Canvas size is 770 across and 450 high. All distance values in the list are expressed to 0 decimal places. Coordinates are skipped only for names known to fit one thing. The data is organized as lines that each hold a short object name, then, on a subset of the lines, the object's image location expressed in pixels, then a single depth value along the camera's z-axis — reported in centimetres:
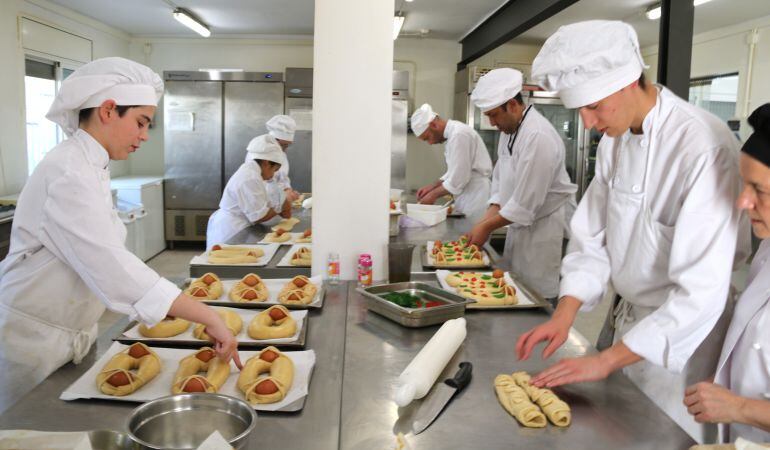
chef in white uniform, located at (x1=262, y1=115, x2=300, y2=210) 363
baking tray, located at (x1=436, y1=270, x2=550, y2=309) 213
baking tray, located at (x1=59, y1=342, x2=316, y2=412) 138
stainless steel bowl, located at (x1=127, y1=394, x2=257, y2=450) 117
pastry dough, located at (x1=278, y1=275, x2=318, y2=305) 212
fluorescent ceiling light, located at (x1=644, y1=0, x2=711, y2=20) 574
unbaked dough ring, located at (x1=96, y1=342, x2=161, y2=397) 140
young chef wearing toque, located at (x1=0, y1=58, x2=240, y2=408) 152
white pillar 243
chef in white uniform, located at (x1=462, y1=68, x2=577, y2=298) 312
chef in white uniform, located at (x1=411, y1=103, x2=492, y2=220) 462
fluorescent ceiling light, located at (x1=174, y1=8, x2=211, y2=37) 562
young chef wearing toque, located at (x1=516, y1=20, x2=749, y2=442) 148
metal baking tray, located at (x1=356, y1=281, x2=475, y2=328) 191
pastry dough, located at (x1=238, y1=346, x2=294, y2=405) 139
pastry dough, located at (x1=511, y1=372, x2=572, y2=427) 133
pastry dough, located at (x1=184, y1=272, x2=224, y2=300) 217
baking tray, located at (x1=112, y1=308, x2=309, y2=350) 175
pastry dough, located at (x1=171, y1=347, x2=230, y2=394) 138
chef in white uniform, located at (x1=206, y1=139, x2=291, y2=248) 367
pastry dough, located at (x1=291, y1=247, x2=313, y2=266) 279
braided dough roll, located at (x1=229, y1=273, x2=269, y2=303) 215
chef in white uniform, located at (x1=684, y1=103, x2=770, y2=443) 130
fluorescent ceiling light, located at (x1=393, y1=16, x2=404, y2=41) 515
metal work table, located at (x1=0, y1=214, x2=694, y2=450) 126
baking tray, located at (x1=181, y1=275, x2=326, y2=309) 213
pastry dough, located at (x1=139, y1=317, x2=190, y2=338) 177
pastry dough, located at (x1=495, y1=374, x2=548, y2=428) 132
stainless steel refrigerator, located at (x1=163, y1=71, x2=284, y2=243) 614
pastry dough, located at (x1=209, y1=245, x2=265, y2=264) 279
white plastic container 400
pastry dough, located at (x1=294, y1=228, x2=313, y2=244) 321
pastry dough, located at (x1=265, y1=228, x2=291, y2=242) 325
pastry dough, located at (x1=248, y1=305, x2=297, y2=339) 178
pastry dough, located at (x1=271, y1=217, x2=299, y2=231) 341
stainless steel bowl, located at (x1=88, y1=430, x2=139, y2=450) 107
